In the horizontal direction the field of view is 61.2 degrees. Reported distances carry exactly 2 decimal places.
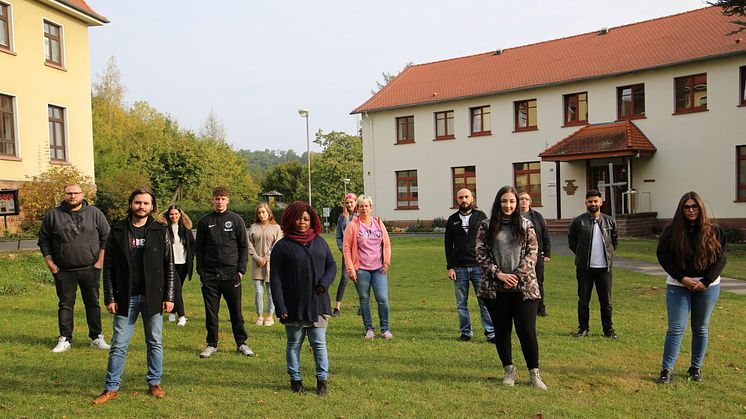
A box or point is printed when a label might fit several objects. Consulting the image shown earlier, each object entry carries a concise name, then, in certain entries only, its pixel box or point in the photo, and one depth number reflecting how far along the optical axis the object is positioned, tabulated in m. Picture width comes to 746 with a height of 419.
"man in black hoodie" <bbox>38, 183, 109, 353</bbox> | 7.39
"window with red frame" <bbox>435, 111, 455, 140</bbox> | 33.75
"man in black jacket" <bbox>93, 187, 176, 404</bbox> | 5.54
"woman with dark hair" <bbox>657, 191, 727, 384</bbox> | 5.88
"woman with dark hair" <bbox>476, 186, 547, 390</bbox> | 5.80
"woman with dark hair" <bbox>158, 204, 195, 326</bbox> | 9.20
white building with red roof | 25.36
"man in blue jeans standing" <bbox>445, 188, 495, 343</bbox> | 7.72
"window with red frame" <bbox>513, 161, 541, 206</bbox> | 30.59
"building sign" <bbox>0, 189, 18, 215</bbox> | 17.38
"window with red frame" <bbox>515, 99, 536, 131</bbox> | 30.89
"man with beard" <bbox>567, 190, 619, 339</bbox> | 8.09
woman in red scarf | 5.68
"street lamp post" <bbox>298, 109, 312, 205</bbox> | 41.00
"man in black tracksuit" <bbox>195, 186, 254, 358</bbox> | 7.29
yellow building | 21.58
